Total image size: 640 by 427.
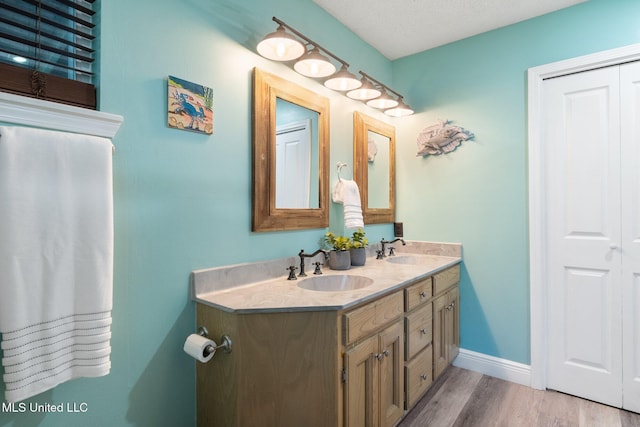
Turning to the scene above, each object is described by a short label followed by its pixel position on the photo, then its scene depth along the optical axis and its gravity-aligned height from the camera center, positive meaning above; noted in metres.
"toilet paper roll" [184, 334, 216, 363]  1.23 -0.49
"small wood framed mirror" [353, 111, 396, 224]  2.37 +0.35
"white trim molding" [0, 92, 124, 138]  0.98 +0.31
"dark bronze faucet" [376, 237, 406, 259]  2.44 -0.28
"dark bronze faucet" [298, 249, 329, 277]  1.81 -0.25
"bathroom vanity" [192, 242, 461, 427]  1.26 -0.55
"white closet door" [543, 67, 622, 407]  1.95 -0.13
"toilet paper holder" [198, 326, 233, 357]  1.25 -0.50
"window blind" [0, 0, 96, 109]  1.02 +0.53
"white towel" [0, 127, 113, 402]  0.92 -0.13
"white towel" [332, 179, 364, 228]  2.10 +0.08
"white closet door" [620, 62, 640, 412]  1.89 -0.12
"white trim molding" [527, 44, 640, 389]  2.14 -0.12
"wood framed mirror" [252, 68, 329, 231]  1.65 +0.31
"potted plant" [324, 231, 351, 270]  1.96 -0.23
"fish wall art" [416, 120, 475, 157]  2.45 +0.56
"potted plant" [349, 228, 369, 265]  2.10 -0.24
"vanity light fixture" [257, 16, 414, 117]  1.60 +0.80
